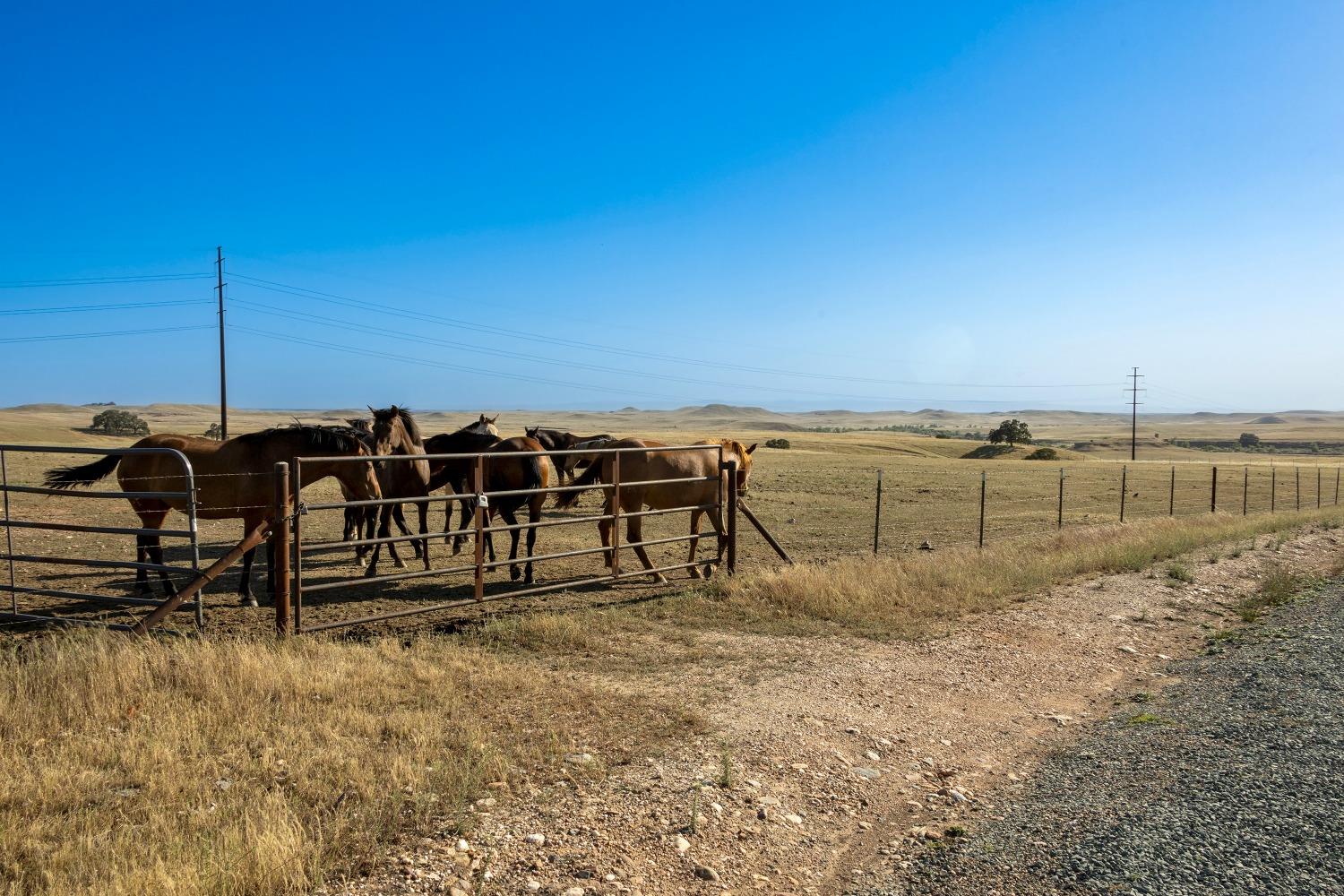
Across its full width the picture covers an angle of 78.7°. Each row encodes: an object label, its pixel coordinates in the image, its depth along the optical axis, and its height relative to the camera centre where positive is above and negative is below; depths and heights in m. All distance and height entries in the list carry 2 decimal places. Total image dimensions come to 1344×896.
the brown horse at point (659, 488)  10.55 -1.07
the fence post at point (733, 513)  10.65 -1.40
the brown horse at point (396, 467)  11.22 -0.85
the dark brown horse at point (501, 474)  10.25 -0.96
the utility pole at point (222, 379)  33.09 +1.02
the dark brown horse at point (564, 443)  11.47 -0.61
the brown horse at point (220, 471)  8.66 -0.73
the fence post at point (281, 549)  6.84 -1.22
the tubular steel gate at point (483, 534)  7.01 -1.36
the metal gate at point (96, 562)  6.64 -1.31
